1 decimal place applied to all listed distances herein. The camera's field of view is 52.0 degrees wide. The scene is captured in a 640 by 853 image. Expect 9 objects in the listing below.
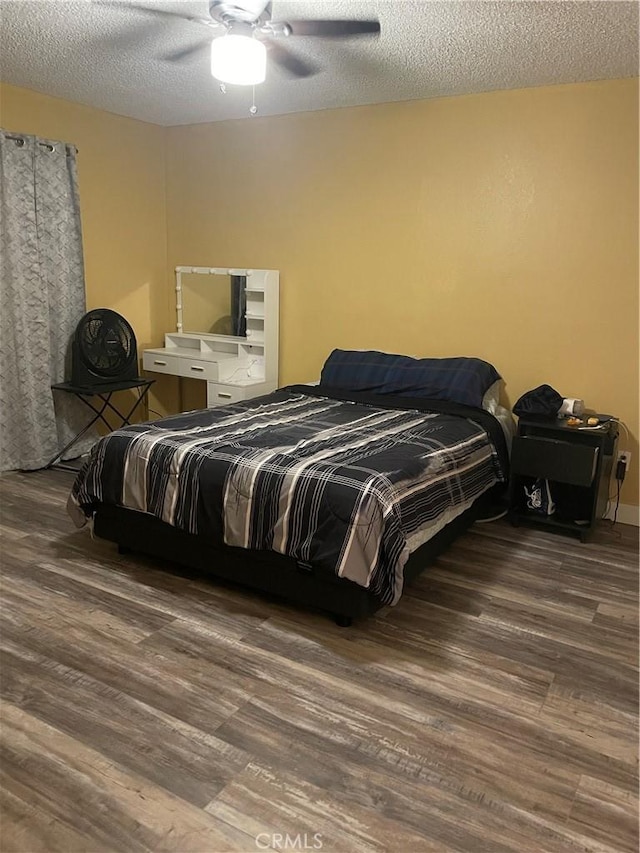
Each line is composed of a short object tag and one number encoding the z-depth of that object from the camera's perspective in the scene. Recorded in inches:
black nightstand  133.7
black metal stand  172.7
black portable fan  174.4
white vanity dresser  186.1
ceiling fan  104.3
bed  98.7
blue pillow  152.0
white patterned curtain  163.2
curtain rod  159.5
